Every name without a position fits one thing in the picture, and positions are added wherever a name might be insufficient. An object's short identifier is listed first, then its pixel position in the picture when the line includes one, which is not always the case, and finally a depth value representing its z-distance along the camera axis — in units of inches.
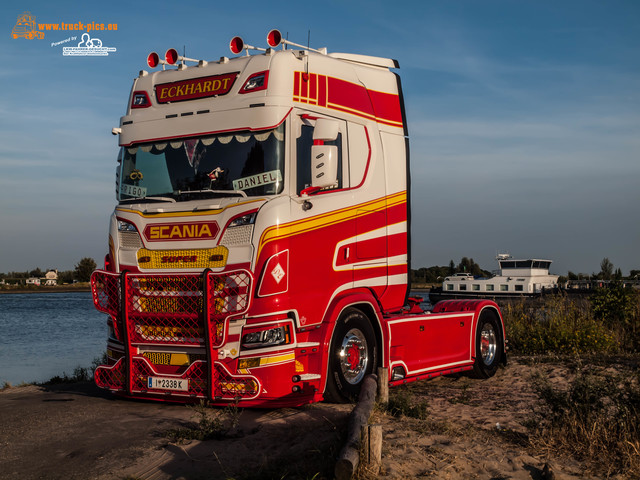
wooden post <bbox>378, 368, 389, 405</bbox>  313.9
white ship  1786.4
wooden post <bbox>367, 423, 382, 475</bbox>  201.9
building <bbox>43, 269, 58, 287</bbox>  4158.5
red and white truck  301.3
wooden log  187.6
